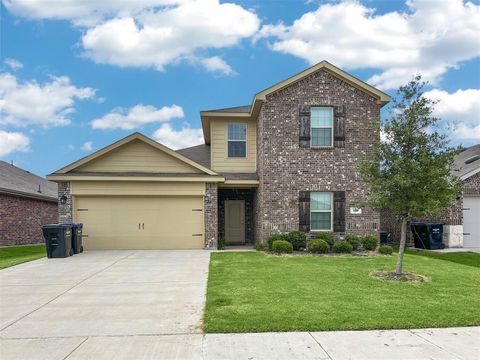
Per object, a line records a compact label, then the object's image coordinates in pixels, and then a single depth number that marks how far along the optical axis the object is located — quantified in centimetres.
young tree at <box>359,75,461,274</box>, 896
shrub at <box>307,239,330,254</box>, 1384
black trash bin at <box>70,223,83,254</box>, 1409
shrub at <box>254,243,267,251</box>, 1455
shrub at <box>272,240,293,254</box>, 1359
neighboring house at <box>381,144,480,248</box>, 1631
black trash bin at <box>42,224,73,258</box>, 1314
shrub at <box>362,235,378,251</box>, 1445
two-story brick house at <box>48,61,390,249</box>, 1470
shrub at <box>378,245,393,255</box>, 1398
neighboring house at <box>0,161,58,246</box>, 1803
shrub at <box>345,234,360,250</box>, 1434
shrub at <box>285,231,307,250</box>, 1416
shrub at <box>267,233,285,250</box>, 1416
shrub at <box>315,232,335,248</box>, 1423
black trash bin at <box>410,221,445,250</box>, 1571
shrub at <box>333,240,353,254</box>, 1392
